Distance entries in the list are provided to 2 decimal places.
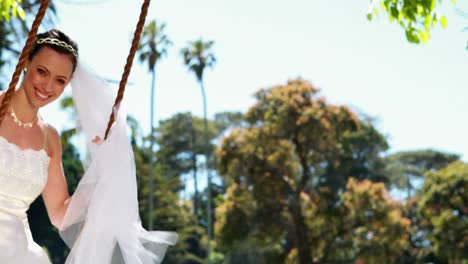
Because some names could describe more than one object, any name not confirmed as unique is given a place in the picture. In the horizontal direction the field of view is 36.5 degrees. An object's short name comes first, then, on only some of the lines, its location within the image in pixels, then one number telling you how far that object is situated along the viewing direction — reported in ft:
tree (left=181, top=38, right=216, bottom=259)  118.54
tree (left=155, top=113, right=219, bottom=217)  169.48
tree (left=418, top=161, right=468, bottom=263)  86.89
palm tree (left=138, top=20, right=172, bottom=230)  109.70
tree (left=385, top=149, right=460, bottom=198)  167.53
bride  8.20
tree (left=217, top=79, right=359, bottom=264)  81.46
